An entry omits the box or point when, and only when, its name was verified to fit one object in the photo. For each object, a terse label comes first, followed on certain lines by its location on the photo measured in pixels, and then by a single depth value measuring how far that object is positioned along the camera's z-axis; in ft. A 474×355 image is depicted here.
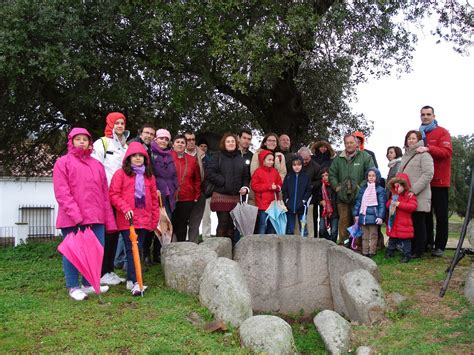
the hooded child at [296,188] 28.07
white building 90.74
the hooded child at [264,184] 27.20
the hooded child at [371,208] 26.58
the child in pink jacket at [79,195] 19.33
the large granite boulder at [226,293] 18.76
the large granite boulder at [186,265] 21.07
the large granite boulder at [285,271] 25.54
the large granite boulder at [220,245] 23.68
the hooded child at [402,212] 25.44
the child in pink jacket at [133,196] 20.76
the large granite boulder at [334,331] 18.66
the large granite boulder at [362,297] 20.15
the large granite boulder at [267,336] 16.48
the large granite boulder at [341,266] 22.43
